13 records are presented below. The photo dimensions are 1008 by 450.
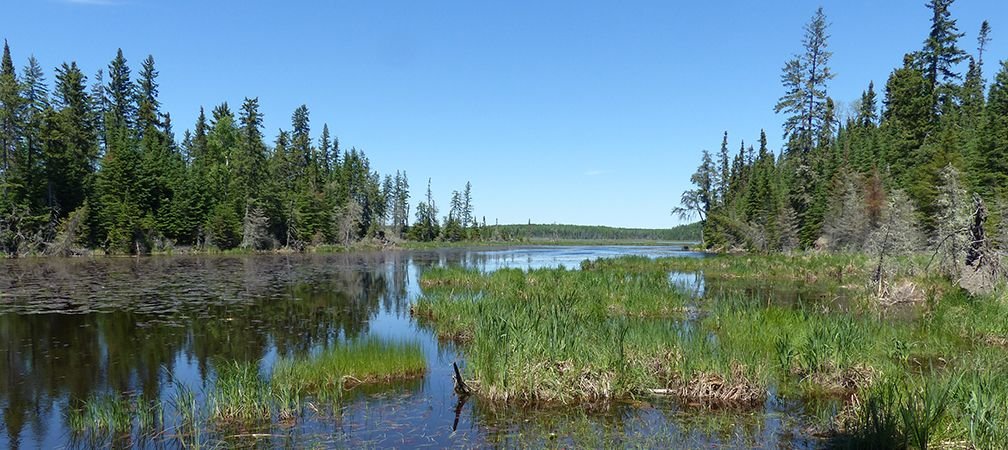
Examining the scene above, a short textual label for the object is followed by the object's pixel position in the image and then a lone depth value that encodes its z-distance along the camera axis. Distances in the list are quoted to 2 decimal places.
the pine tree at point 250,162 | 68.12
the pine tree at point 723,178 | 90.81
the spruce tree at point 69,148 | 51.78
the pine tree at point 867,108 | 81.56
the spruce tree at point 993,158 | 38.78
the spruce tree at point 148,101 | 73.44
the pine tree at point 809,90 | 61.22
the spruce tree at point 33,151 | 50.75
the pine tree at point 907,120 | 53.19
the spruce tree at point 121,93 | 72.06
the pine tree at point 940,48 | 59.30
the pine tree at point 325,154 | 99.40
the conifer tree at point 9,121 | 48.09
